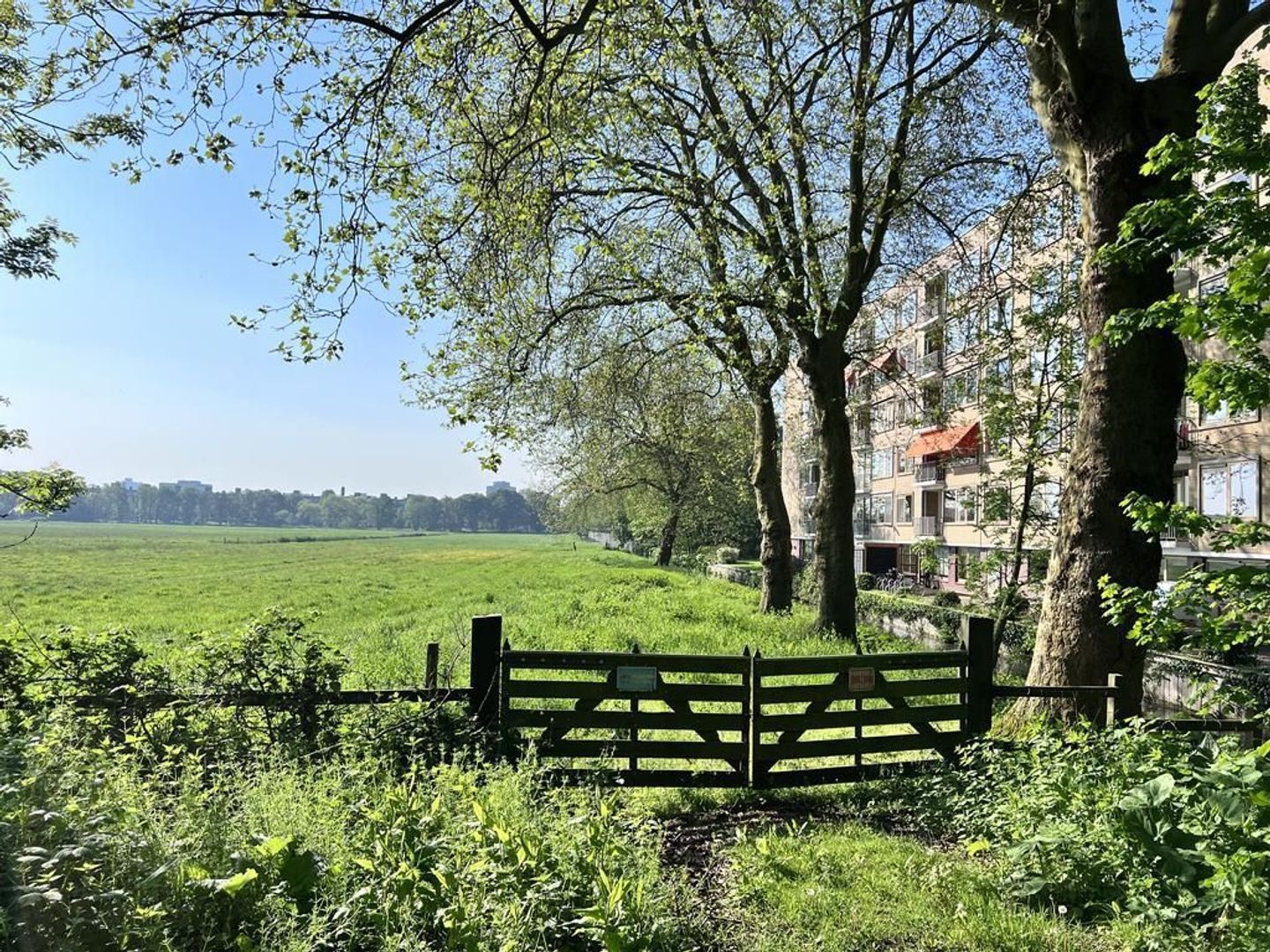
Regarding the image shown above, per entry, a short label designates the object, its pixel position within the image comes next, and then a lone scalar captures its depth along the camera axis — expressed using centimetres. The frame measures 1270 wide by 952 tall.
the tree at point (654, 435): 1814
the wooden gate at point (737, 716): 679
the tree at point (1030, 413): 1150
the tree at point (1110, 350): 678
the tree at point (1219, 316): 388
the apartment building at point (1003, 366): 1217
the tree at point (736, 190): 827
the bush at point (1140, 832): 341
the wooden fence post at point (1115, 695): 667
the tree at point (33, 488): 689
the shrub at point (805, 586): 2600
